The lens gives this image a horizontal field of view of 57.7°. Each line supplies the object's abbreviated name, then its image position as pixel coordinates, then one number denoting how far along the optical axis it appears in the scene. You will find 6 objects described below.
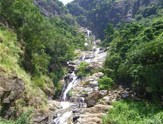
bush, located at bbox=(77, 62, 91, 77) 28.57
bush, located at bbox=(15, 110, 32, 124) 11.36
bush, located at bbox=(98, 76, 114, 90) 21.26
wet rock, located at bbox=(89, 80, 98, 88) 24.02
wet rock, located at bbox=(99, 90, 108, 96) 19.59
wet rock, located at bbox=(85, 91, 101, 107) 19.13
